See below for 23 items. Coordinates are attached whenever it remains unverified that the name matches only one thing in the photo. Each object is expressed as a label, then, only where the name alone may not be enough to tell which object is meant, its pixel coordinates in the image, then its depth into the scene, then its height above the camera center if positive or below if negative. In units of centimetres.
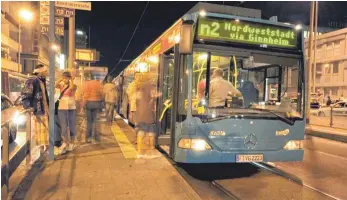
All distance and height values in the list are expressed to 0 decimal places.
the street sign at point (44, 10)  706 +162
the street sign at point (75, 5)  772 +193
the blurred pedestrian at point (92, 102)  940 -28
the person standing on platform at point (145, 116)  773 -52
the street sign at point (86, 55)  1393 +144
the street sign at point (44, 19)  711 +144
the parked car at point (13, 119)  500 -42
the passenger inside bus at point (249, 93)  699 +1
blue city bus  627 +4
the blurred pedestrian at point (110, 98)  1345 -24
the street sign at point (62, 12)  848 +189
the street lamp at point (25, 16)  3488 +748
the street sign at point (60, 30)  913 +158
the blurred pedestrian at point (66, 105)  793 -31
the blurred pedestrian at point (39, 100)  702 -19
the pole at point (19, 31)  3371 +562
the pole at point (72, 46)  1297 +165
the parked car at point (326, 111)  2673 -126
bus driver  641 +6
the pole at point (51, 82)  676 +17
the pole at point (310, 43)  2104 +306
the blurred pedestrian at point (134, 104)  807 -27
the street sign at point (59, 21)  902 +179
